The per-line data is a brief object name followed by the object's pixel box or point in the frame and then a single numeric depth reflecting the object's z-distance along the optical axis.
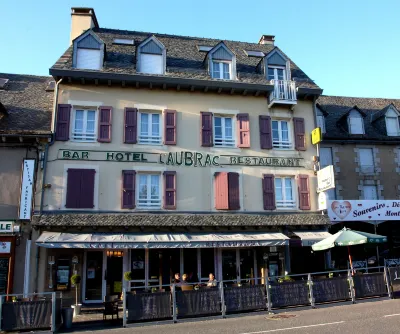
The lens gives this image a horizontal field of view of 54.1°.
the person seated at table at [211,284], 12.45
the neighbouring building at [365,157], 20.66
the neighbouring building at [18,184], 14.19
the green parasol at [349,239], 12.45
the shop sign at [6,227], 14.28
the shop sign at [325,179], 16.07
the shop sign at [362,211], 17.31
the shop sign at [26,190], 14.48
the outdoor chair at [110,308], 11.33
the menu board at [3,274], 14.09
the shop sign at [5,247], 14.23
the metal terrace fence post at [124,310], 10.16
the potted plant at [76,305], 12.95
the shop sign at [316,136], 16.97
